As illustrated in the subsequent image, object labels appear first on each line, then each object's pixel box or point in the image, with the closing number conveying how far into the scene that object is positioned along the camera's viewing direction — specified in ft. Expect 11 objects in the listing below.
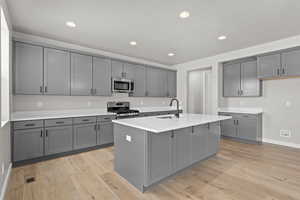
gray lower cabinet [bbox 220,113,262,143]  12.23
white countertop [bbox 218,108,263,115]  12.73
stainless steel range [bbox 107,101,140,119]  12.38
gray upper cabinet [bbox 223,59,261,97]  12.89
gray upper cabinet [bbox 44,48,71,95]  9.83
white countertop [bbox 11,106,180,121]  9.01
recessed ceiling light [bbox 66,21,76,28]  8.32
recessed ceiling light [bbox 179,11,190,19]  7.36
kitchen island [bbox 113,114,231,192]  5.98
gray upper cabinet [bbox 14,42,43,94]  8.85
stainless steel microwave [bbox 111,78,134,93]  13.01
